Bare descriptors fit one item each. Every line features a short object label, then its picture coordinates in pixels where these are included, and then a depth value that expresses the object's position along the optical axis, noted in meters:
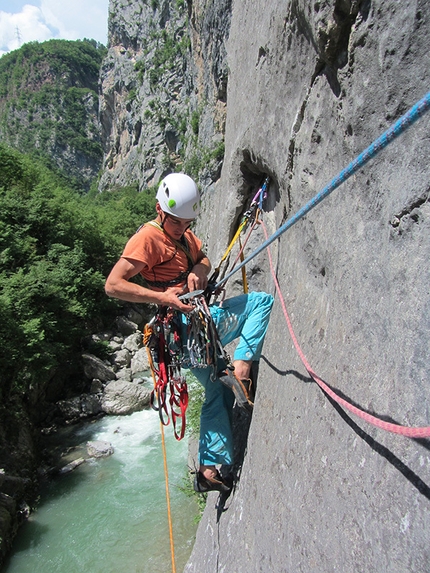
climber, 2.72
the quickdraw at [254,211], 4.13
